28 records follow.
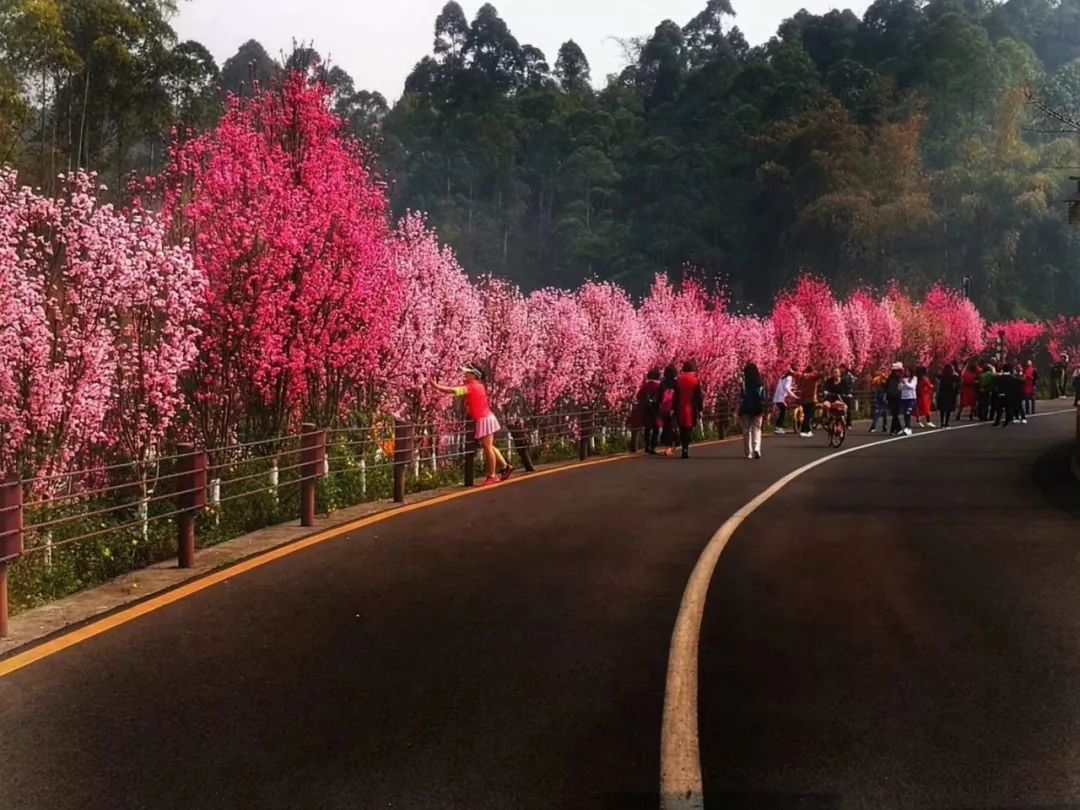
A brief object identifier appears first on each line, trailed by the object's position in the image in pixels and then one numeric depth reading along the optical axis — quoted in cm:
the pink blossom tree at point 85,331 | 1470
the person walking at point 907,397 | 3784
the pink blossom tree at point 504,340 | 3359
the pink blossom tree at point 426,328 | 2617
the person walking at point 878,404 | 4081
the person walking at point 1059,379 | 7388
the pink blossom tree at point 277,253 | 1834
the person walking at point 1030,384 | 4886
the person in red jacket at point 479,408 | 2016
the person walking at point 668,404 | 2998
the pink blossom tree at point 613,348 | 3984
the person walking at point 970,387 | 4388
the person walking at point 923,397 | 4212
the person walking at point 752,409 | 2645
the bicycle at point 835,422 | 3130
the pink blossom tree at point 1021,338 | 8625
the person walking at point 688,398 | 2608
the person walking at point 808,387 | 3581
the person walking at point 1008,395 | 4156
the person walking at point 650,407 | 2925
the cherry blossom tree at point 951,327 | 7588
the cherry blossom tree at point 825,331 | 6250
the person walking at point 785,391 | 3562
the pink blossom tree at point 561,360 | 3697
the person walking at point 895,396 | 3728
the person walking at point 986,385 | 4347
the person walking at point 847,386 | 3422
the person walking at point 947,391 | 4081
